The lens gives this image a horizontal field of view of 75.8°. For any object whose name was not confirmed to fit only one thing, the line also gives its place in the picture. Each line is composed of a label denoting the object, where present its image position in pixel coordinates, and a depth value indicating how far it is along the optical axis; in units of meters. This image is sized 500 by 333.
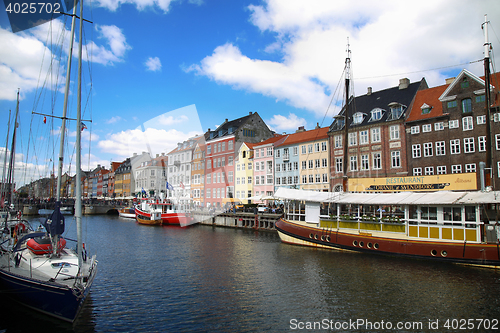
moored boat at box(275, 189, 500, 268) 21.92
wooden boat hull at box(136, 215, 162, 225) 56.90
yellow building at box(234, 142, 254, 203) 62.75
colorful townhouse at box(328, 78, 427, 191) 41.62
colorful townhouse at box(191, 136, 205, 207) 74.00
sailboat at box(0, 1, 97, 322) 12.02
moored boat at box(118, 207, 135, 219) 75.56
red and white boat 56.66
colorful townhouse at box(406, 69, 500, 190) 34.66
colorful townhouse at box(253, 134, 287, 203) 58.28
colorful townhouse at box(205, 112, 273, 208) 67.50
